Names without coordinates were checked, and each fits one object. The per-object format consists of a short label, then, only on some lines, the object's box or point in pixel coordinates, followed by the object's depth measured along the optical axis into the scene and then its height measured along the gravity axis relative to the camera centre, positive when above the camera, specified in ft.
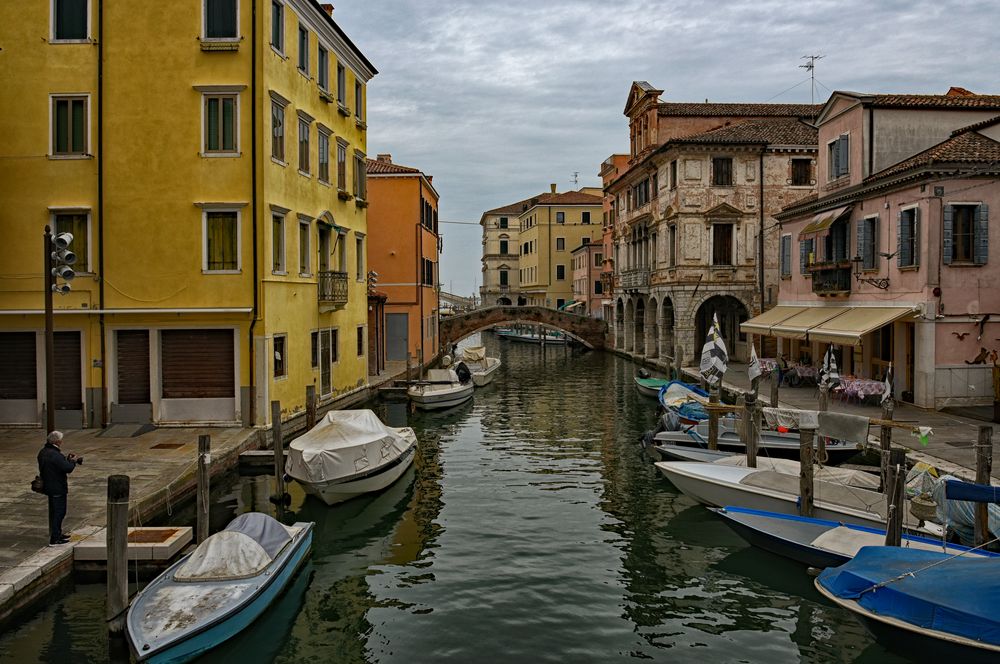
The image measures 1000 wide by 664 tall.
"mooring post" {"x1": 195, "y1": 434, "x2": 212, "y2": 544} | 36.86 -8.10
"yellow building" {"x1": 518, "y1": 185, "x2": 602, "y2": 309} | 257.96 +24.48
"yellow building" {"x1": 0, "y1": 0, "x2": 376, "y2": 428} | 61.11 +8.15
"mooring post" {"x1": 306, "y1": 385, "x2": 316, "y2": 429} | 62.69 -7.32
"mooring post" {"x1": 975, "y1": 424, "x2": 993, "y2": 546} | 34.91 -6.79
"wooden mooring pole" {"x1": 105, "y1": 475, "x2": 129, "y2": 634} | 28.86 -8.51
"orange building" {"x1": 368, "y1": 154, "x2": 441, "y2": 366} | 123.65 +9.88
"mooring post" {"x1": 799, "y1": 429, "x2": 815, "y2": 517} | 40.13 -7.95
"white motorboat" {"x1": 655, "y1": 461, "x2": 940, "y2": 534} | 40.32 -9.63
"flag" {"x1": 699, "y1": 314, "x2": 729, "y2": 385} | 68.74 -4.07
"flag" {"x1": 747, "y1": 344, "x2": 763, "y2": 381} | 69.31 -4.87
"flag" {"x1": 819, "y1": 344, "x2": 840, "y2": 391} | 72.62 -5.30
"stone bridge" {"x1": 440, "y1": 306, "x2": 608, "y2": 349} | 166.20 -1.45
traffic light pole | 41.78 -1.64
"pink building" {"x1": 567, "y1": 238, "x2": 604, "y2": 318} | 215.10 +8.56
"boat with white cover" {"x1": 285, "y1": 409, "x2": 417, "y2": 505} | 47.83 -8.92
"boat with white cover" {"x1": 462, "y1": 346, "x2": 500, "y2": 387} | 119.55 -8.15
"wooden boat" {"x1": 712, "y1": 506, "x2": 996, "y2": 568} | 36.06 -10.38
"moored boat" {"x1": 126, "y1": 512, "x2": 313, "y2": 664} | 27.40 -10.45
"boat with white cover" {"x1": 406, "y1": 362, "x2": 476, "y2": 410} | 89.25 -8.85
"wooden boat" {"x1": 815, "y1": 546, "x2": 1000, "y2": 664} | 25.72 -9.78
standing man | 34.17 -6.97
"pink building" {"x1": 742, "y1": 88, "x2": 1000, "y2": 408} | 67.00 +6.12
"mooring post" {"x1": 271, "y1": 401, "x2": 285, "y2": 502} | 48.83 -8.76
